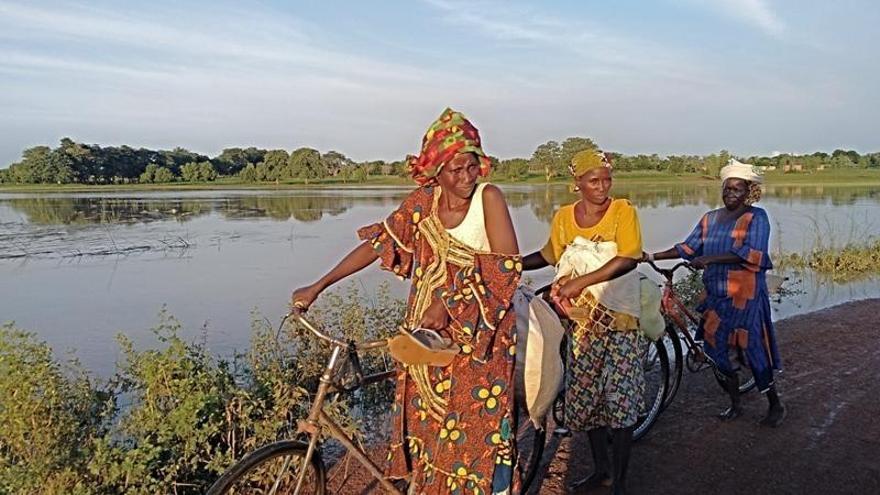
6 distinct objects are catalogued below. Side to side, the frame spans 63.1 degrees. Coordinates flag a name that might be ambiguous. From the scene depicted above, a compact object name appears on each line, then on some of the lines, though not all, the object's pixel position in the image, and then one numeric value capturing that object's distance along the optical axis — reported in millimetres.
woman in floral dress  2354
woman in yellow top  3049
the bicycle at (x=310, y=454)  2383
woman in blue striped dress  4082
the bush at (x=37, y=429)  3070
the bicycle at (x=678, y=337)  4148
